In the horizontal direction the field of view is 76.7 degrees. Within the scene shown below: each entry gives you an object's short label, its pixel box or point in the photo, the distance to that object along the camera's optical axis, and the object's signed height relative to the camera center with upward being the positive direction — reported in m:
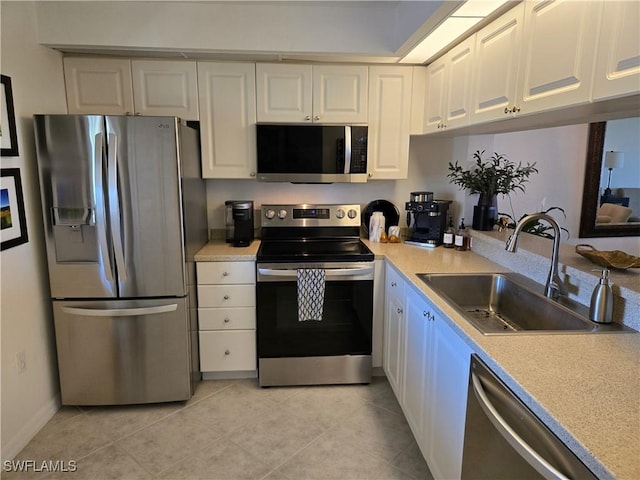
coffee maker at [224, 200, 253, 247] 2.85 -0.33
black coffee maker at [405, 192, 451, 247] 2.85 -0.30
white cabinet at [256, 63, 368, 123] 2.72 +0.55
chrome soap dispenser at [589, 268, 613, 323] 1.46 -0.45
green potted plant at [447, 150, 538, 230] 2.56 -0.06
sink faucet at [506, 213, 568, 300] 1.65 -0.35
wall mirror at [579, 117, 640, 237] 2.43 -0.03
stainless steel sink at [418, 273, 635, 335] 1.56 -0.58
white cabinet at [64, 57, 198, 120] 2.60 +0.55
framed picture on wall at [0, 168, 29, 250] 2.01 -0.20
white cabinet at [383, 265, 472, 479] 1.53 -0.91
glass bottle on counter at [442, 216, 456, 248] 2.81 -0.43
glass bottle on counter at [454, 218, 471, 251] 2.74 -0.44
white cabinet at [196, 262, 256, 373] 2.64 -0.94
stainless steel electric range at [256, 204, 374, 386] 2.59 -0.91
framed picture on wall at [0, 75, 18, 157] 2.01 +0.25
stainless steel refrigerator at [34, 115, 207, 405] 2.21 -0.46
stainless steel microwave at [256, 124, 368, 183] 2.71 +0.14
